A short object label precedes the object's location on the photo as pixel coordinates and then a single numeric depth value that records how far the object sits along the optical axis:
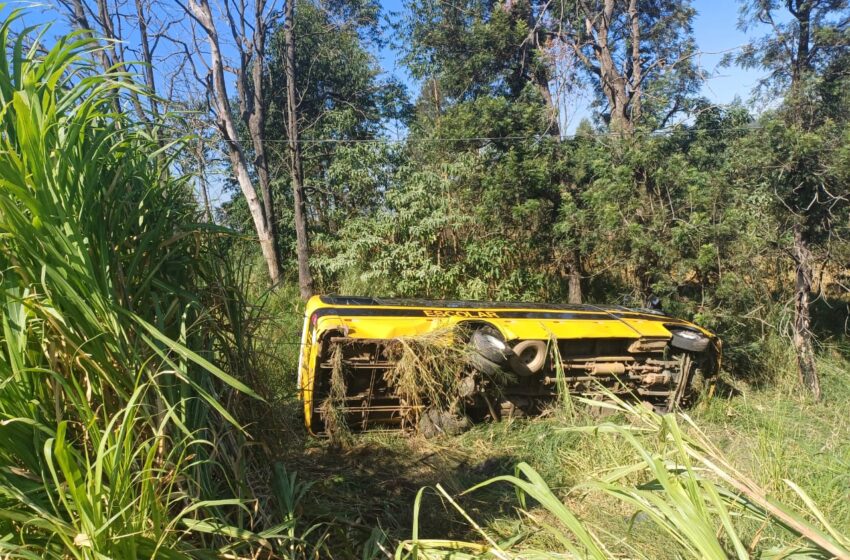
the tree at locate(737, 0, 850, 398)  6.60
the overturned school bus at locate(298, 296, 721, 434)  5.18
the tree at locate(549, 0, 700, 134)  9.68
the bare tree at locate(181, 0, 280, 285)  13.73
